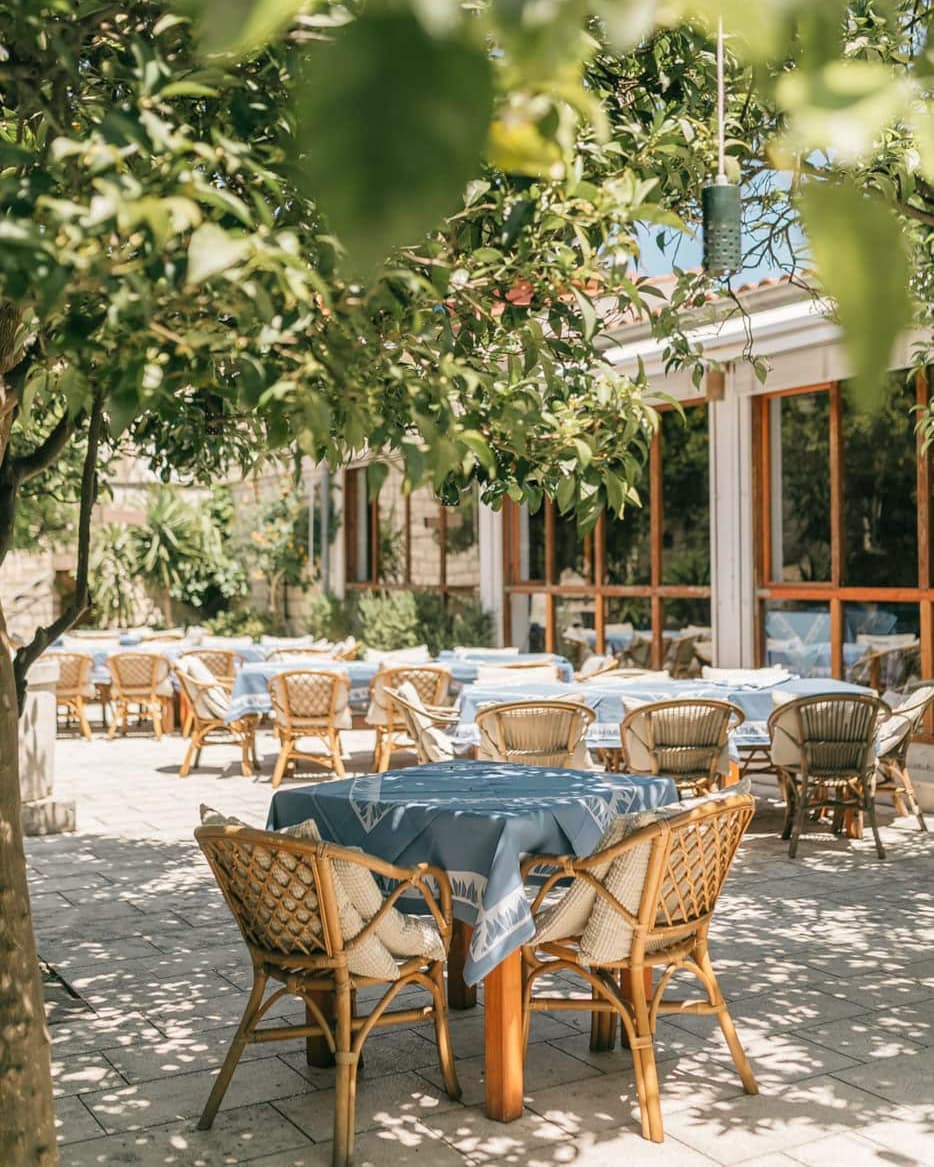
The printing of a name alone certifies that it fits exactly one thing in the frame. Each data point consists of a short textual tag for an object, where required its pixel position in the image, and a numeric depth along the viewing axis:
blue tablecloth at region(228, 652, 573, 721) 10.41
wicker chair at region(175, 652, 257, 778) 10.47
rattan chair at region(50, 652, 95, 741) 12.52
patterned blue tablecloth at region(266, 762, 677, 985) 3.71
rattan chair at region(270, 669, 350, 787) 9.87
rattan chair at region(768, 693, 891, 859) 7.44
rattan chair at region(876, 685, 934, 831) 7.77
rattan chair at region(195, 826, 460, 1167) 3.48
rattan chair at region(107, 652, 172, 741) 12.54
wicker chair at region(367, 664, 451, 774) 10.27
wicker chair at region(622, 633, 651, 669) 12.10
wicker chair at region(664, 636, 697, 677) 11.59
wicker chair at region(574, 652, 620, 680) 10.91
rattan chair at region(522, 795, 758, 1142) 3.61
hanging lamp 4.07
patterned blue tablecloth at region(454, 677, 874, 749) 8.41
